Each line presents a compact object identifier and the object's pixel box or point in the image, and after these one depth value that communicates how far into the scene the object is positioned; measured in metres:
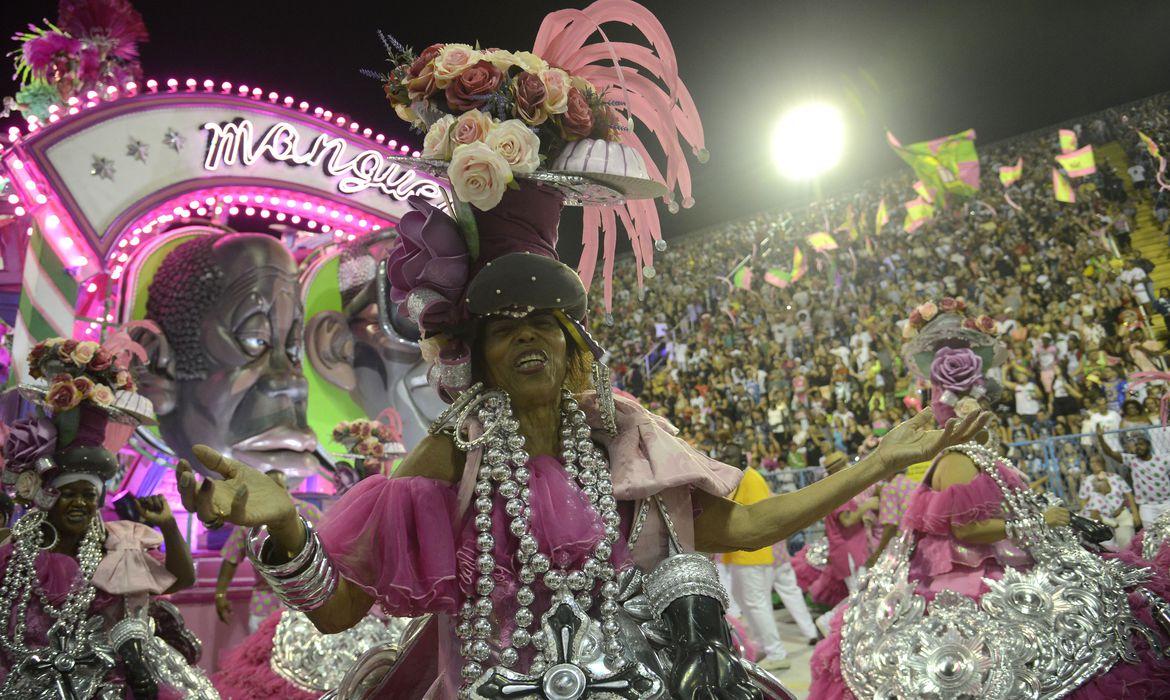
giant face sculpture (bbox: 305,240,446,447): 8.79
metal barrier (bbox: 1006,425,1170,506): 7.79
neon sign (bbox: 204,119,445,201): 7.26
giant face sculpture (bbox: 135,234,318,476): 7.41
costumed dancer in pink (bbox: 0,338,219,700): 3.59
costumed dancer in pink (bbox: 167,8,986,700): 1.81
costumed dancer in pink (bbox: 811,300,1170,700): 2.98
